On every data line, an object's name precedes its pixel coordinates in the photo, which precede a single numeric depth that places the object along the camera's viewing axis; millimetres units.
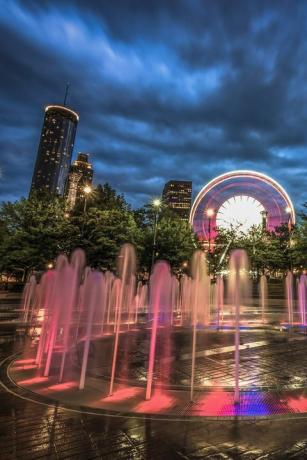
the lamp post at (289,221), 61594
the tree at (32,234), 29734
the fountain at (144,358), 5988
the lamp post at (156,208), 33316
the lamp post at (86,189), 26959
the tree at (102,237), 29000
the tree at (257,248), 48500
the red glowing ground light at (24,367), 7949
